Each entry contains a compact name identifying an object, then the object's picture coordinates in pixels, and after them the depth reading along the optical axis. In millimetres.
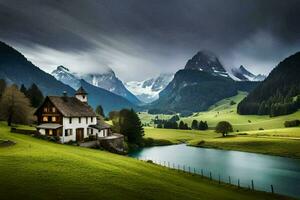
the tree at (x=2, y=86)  125881
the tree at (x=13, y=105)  95938
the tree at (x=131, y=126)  154375
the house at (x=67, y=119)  89438
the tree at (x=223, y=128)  195500
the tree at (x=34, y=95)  149000
